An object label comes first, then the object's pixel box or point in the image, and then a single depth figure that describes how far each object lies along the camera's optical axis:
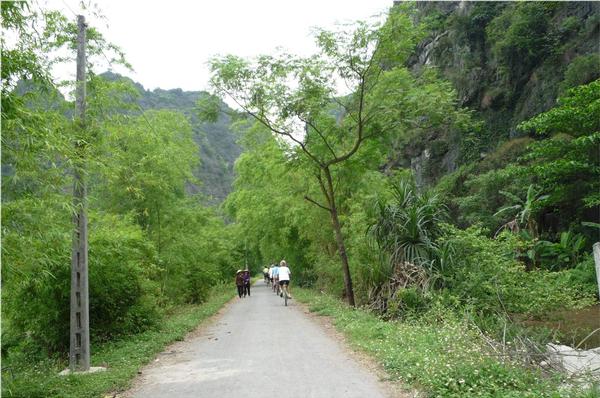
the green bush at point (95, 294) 9.90
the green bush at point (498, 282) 11.60
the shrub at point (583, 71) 23.73
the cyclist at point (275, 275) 25.96
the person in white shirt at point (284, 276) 20.94
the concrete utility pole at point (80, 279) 8.66
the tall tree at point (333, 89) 14.10
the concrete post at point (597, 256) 6.08
